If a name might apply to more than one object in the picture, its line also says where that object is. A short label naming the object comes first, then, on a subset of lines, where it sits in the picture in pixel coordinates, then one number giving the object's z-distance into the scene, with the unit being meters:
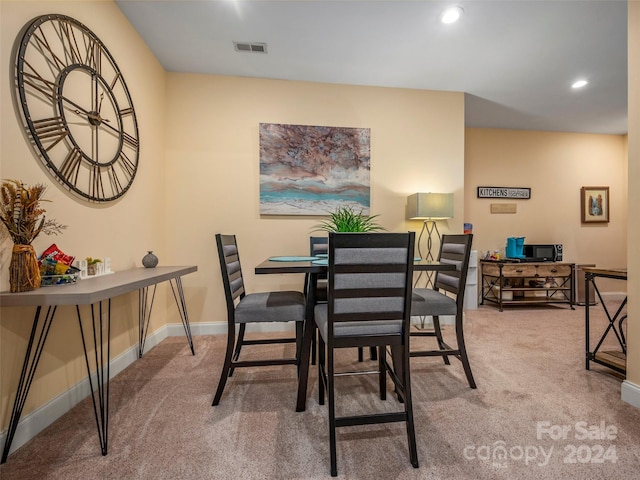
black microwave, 4.34
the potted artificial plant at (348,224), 1.91
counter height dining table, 1.56
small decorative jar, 2.29
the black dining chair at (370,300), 1.26
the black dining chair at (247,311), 1.78
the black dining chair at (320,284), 2.17
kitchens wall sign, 4.55
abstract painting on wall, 3.13
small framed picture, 4.74
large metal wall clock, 1.49
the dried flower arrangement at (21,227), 1.28
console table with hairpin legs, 1.19
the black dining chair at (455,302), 1.92
